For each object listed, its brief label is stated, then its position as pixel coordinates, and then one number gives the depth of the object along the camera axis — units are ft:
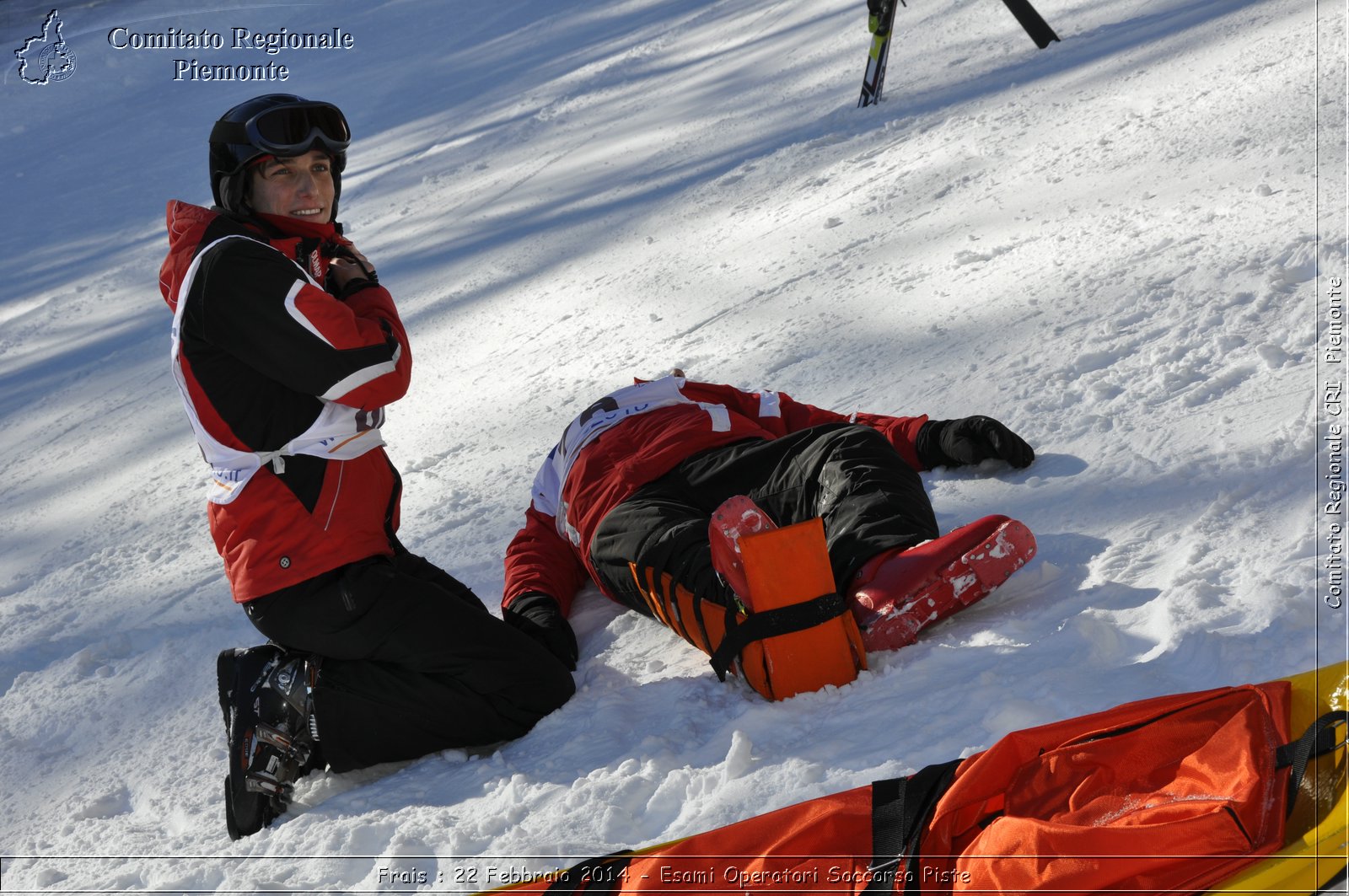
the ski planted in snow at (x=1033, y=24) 37.91
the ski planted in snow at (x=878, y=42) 37.96
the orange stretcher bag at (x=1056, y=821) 9.30
